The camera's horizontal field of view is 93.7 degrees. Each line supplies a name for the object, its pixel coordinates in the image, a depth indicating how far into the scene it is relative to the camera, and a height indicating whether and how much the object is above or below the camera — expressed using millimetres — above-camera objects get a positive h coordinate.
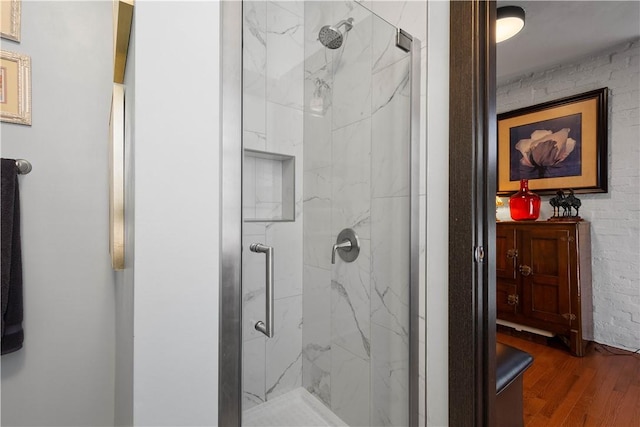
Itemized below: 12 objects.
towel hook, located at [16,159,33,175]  1062 +180
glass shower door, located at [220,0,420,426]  938 -13
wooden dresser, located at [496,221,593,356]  2340 -500
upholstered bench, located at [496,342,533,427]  1175 -669
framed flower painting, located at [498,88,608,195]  2492 +657
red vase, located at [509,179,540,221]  2684 +121
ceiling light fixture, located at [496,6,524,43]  1850 +1236
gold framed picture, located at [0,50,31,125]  1062 +466
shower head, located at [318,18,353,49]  994 +610
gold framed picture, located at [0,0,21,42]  1062 +708
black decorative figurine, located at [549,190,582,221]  2553 +109
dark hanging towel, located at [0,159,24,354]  1021 -161
